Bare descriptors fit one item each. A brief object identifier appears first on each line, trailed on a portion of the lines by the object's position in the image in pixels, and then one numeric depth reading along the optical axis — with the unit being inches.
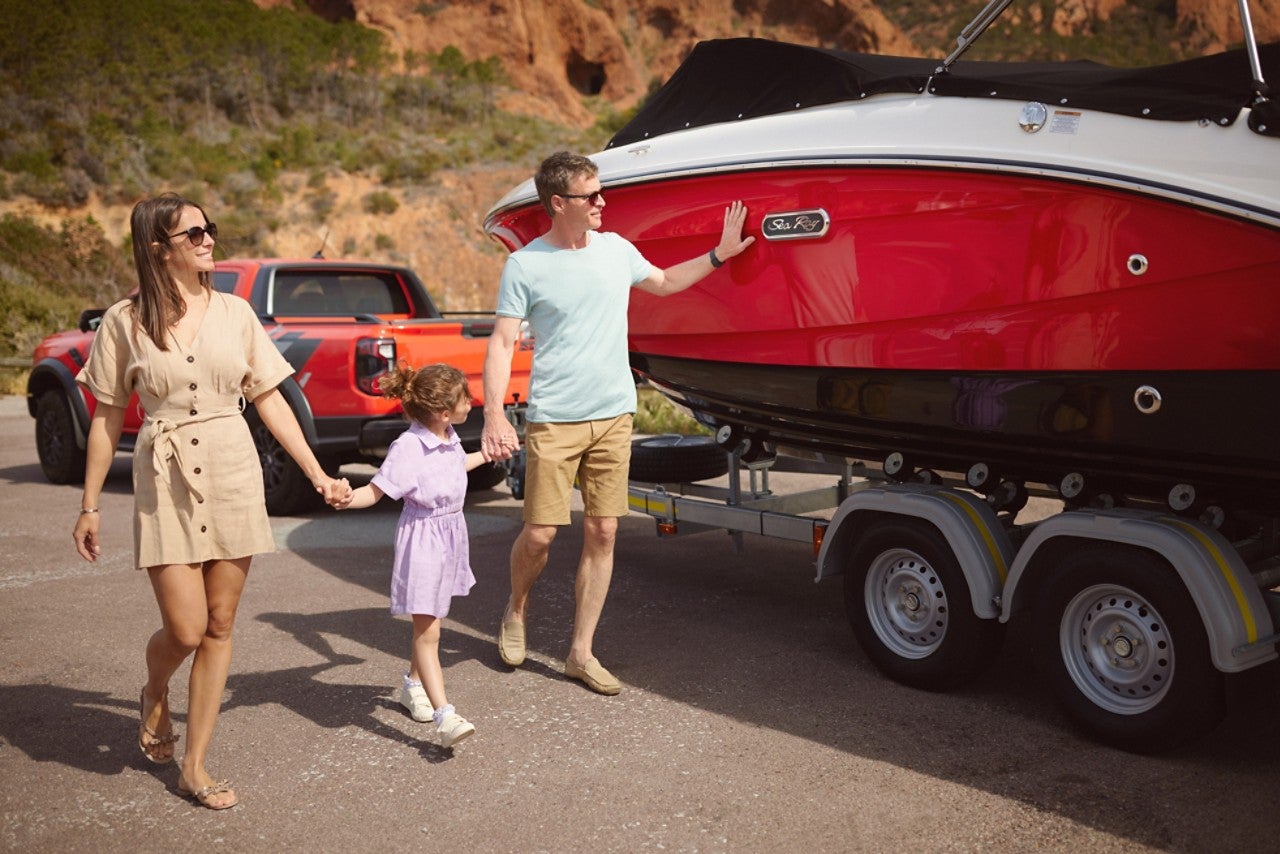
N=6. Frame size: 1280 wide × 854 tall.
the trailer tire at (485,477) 371.9
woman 136.9
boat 155.9
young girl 160.9
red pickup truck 318.3
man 176.9
